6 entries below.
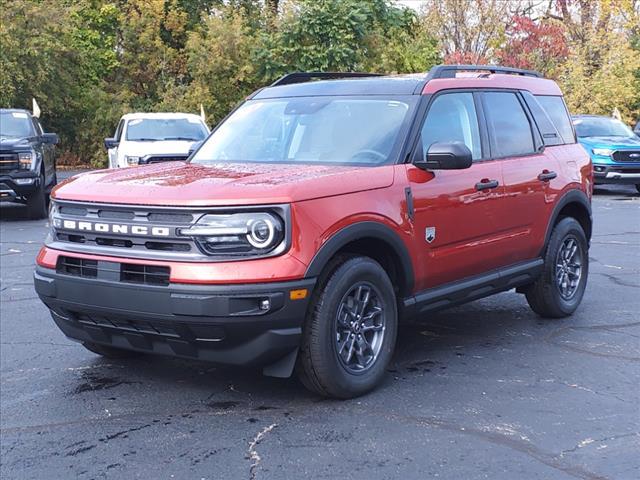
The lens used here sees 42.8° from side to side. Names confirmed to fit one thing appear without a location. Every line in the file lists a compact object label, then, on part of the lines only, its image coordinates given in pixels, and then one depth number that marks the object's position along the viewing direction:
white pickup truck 14.50
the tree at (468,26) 29.84
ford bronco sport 4.14
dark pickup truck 13.29
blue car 17.47
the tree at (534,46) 29.88
